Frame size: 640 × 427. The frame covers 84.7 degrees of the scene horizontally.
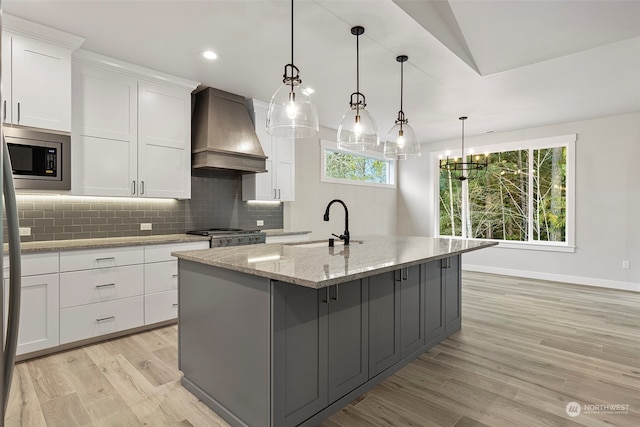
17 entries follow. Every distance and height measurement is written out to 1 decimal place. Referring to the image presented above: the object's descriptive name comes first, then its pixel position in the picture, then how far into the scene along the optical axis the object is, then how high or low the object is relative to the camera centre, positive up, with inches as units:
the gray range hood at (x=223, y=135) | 158.9 +36.4
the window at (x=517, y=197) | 231.9 +11.1
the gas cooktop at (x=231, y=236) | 153.4 -10.9
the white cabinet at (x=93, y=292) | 110.7 -28.4
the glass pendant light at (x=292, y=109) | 94.5 +28.2
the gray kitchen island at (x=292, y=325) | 71.5 -27.3
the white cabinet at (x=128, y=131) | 129.3 +32.9
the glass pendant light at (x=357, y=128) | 112.7 +27.5
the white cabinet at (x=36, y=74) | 109.2 +44.8
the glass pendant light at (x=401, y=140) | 129.8 +26.8
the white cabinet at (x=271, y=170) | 185.2 +23.6
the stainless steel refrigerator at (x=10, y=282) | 31.1 -6.6
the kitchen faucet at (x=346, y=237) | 121.2 -8.6
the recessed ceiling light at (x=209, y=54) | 128.0 +58.5
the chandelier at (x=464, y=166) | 263.9 +36.3
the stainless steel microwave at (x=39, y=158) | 111.0 +17.7
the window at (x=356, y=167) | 245.4 +35.0
